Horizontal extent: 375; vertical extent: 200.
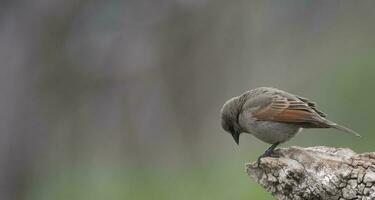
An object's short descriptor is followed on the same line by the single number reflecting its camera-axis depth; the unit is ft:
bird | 49.14
